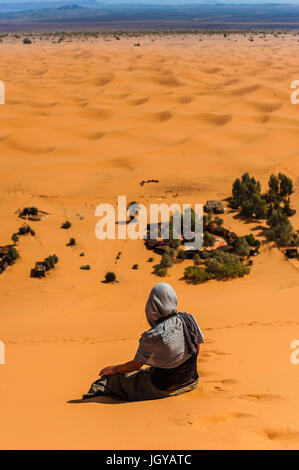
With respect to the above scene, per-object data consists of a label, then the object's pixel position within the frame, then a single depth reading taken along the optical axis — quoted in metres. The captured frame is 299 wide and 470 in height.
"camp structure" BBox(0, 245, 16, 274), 11.42
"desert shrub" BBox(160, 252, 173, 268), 11.82
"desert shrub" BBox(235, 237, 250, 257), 12.04
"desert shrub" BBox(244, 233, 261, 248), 12.62
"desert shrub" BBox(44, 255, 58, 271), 11.45
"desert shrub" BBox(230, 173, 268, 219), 14.84
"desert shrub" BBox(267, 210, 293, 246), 12.73
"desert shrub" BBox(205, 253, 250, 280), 11.13
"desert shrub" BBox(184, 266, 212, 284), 11.03
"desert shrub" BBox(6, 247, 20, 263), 11.69
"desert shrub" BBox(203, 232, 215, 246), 12.66
